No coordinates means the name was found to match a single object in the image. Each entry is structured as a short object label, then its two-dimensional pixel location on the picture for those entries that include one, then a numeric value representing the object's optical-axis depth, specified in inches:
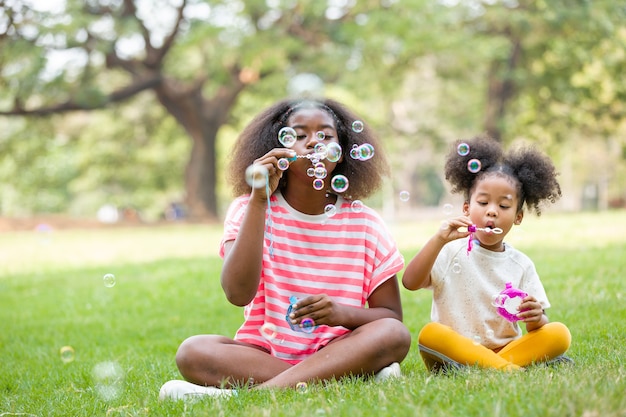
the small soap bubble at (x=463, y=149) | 129.0
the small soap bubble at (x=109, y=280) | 148.6
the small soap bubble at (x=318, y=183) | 117.9
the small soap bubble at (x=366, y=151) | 125.6
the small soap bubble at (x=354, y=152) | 126.4
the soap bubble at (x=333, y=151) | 113.8
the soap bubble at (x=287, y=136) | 115.9
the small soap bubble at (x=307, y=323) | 109.2
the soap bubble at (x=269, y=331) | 119.9
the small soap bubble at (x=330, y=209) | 123.6
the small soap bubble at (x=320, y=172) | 113.9
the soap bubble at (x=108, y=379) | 123.4
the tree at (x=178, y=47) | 619.5
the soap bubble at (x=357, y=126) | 129.4
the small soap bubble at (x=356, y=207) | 126.3
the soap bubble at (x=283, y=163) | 108.2
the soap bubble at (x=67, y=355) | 153.8
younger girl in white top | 115.4
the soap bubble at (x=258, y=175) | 106.9
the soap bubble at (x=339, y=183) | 124.1
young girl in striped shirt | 110.7
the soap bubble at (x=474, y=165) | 125.8
